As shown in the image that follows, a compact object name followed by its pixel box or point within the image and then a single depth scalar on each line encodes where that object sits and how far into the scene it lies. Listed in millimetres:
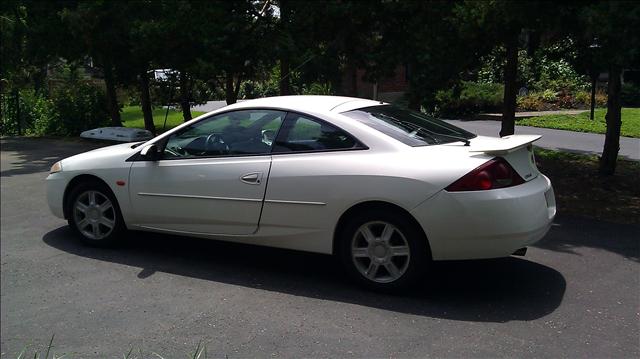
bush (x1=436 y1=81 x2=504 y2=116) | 22828
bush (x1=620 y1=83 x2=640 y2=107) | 24484
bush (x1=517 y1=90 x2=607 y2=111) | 23667
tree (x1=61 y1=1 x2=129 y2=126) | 13859
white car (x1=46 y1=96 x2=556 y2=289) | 4438
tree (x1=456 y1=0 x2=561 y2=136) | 7020
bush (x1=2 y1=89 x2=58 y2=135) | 20641
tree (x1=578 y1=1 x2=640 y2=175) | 5980
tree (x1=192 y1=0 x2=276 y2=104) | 11891
